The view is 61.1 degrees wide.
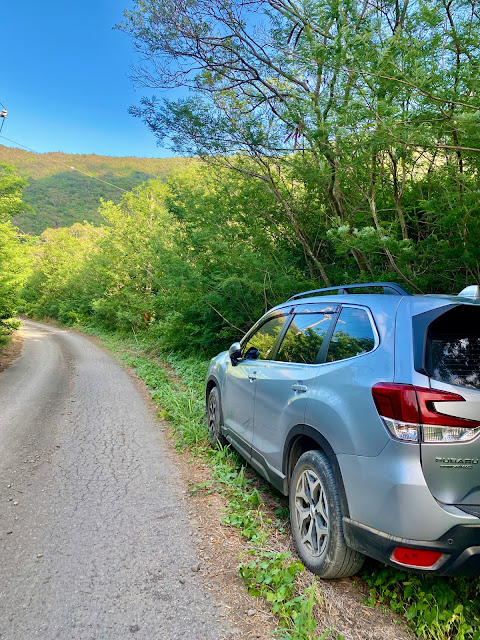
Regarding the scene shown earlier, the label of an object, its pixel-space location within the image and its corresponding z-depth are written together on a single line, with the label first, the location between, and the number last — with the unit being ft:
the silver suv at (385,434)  6.33
